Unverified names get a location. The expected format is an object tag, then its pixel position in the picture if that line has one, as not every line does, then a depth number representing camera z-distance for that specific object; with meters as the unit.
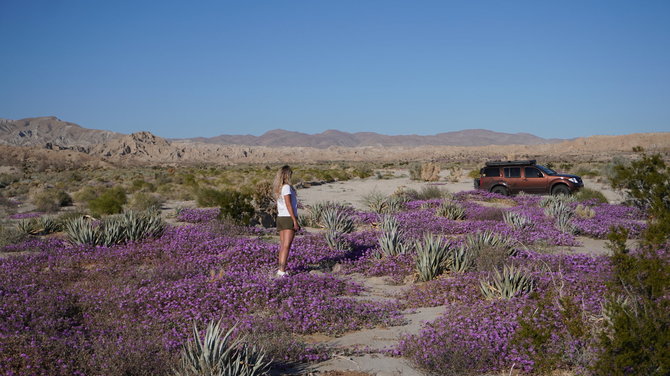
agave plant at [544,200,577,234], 13.95
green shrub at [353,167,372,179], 45.88
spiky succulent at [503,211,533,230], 13.84
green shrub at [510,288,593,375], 4.38
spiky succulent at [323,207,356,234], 14.08
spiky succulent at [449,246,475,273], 9.18
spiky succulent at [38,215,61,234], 14.84
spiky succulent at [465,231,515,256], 10.08
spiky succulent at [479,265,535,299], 7.20
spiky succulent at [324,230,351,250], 11.55
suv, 22.30
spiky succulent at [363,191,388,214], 19.11
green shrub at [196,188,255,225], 15.37
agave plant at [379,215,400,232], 12.27
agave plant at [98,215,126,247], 11.45
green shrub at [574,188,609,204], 21.28
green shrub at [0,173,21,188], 38.88
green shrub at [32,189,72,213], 22.56
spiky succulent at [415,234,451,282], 9.11
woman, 8.66
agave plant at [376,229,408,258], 10.66
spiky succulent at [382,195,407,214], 18.72
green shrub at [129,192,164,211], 21.90
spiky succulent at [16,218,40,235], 14.07
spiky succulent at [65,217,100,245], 11.30
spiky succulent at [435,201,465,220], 16.62
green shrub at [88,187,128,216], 19.14
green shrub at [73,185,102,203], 25.61
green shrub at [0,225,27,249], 12.49
